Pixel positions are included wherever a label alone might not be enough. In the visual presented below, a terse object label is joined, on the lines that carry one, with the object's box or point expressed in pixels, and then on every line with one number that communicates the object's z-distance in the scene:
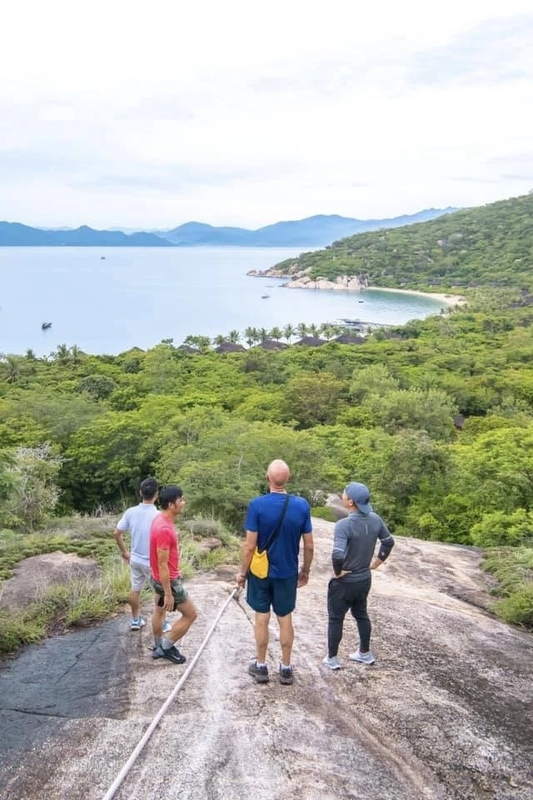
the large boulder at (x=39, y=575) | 6.82
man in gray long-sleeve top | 4.89
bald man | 4.56
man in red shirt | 4.79
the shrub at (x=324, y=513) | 19.19
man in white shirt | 5.39
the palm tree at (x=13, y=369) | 56.56
